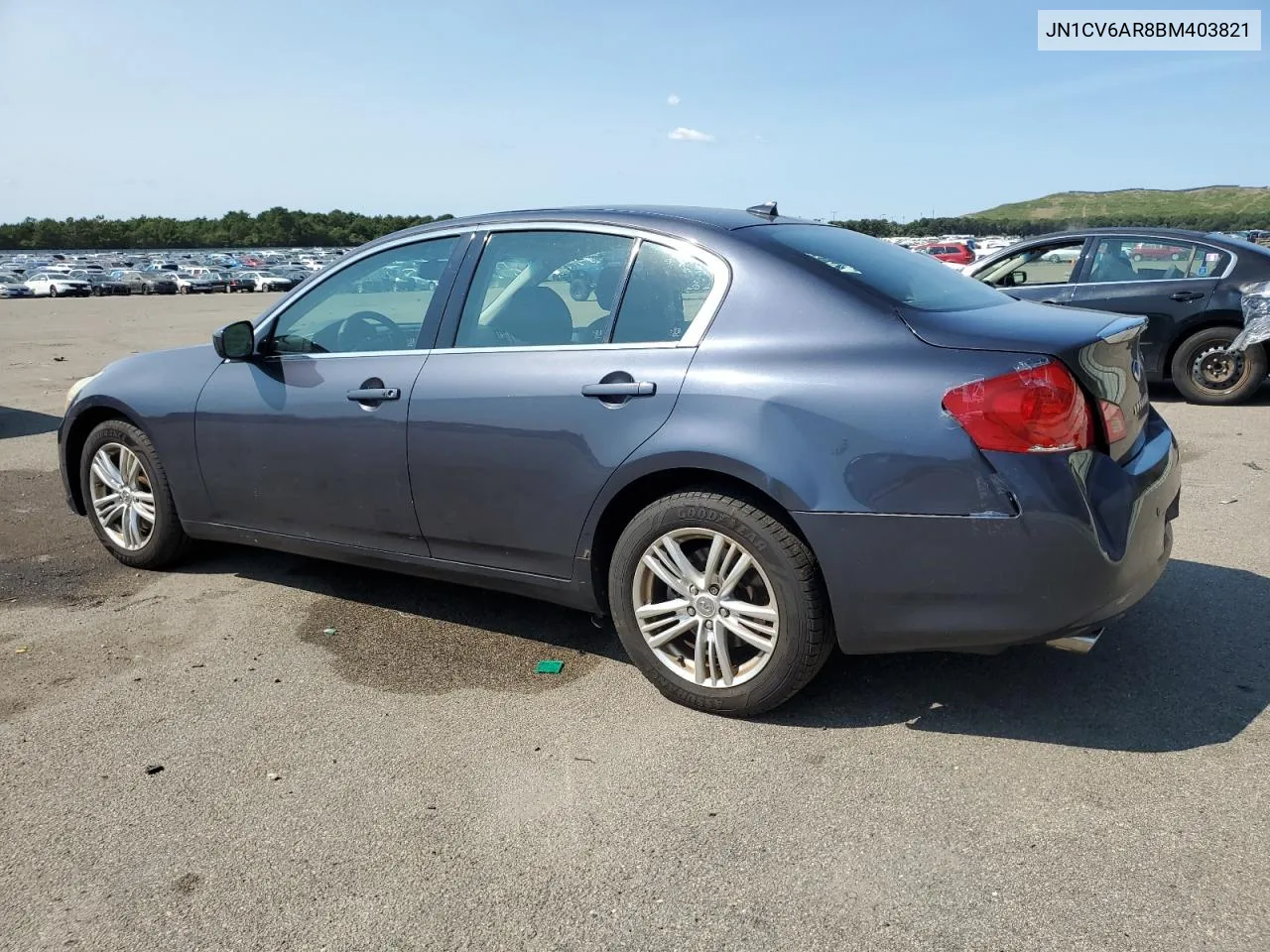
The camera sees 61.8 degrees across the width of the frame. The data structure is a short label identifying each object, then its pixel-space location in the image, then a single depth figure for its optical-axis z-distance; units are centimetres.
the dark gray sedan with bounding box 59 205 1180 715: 309
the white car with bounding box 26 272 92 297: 5481
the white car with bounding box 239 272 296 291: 6600
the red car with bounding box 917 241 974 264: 4138
